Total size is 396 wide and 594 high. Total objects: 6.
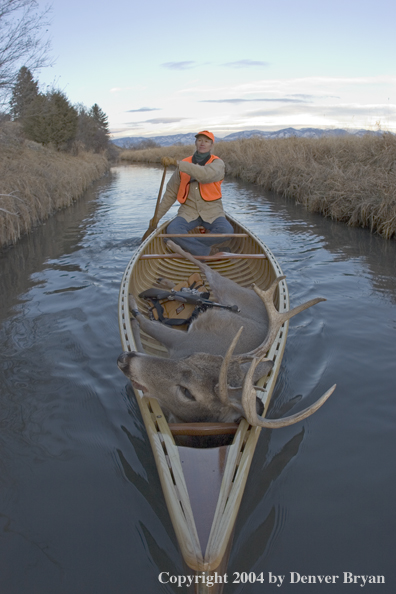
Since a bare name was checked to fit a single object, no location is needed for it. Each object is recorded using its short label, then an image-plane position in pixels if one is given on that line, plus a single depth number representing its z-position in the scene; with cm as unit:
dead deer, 264
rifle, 447
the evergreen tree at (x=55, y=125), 2936
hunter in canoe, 659
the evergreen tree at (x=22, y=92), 1259
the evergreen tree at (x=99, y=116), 5272
